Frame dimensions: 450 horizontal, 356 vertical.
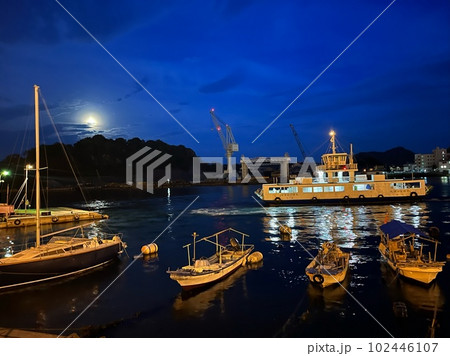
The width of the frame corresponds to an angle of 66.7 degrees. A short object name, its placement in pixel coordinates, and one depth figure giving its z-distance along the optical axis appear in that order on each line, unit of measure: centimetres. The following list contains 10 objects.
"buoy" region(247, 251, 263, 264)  2803
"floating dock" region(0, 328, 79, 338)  1262
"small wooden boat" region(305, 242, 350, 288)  2139
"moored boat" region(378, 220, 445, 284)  2069
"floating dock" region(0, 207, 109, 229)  5100
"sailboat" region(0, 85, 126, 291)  2198
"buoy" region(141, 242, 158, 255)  3216
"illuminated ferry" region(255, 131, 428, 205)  7231
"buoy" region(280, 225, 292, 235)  4019
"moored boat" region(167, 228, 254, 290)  2108
